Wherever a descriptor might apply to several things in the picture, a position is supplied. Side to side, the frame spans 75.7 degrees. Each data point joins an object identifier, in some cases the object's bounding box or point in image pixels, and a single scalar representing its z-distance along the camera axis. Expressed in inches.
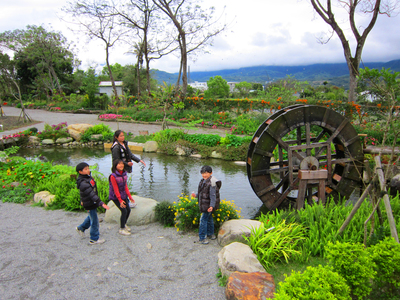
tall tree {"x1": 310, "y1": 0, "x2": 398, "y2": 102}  529.0
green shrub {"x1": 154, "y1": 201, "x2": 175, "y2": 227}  189.0
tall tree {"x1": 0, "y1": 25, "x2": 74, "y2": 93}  1189.1
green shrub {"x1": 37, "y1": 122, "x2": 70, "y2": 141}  508.7
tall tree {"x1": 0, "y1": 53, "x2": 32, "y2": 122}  1368.1
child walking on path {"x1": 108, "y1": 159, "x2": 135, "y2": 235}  164.1
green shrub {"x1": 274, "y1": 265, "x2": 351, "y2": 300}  83.9
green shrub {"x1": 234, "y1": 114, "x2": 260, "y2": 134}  507.5
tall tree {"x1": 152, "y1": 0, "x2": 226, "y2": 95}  798.5
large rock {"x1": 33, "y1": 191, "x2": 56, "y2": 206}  222.1
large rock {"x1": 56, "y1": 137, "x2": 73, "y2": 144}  506.9
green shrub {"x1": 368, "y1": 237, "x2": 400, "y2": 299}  97.9
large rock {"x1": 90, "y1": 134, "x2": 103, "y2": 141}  504.7
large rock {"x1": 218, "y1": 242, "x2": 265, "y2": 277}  120.9
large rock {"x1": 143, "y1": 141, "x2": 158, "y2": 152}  443.2
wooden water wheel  219.6
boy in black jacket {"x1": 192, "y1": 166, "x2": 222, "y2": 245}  154.6
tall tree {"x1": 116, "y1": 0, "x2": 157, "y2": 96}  887.1
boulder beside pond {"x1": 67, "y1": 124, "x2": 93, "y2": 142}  514.9
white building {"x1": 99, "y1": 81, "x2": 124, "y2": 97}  1540.2
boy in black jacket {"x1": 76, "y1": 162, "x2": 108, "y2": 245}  150.7
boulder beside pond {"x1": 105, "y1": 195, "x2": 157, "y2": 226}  189.8
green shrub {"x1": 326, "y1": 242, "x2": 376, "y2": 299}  94.9
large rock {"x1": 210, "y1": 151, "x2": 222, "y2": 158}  400.7
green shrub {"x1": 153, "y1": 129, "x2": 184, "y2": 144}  446.3
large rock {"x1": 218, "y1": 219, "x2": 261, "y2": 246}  155.1
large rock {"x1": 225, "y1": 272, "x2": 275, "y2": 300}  104.6
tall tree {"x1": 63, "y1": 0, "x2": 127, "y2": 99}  855.9
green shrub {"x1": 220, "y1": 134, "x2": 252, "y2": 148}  396.1
